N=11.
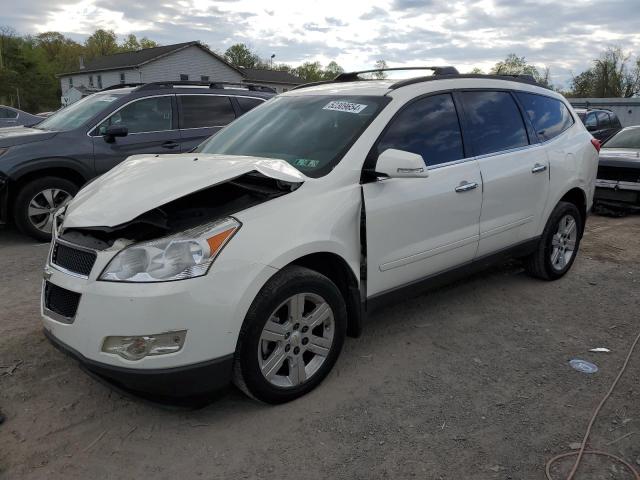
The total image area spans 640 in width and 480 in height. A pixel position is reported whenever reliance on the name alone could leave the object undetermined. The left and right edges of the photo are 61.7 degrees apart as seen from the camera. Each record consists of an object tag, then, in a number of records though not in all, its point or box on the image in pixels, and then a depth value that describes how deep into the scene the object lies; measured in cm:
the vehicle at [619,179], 843
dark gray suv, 639
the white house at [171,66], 4484
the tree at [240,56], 8312
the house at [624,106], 3666
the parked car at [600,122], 1329
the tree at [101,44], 8720
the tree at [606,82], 6259
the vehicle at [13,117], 1628
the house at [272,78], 5747
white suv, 262
